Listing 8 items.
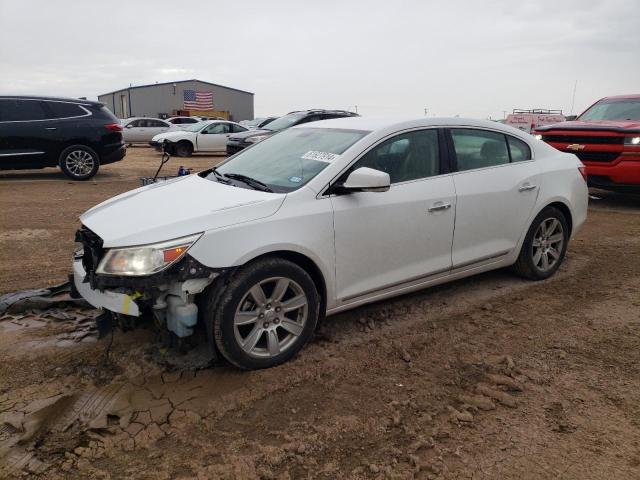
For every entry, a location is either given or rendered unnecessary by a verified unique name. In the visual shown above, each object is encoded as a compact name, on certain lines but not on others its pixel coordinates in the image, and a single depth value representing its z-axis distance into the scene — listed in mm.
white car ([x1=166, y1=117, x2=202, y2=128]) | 29750
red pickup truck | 8094
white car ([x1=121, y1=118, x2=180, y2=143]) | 25031
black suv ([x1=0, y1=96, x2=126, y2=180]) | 10180
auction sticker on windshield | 3665
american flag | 50719
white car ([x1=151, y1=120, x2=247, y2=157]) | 18438
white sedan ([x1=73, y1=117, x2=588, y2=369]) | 3000
